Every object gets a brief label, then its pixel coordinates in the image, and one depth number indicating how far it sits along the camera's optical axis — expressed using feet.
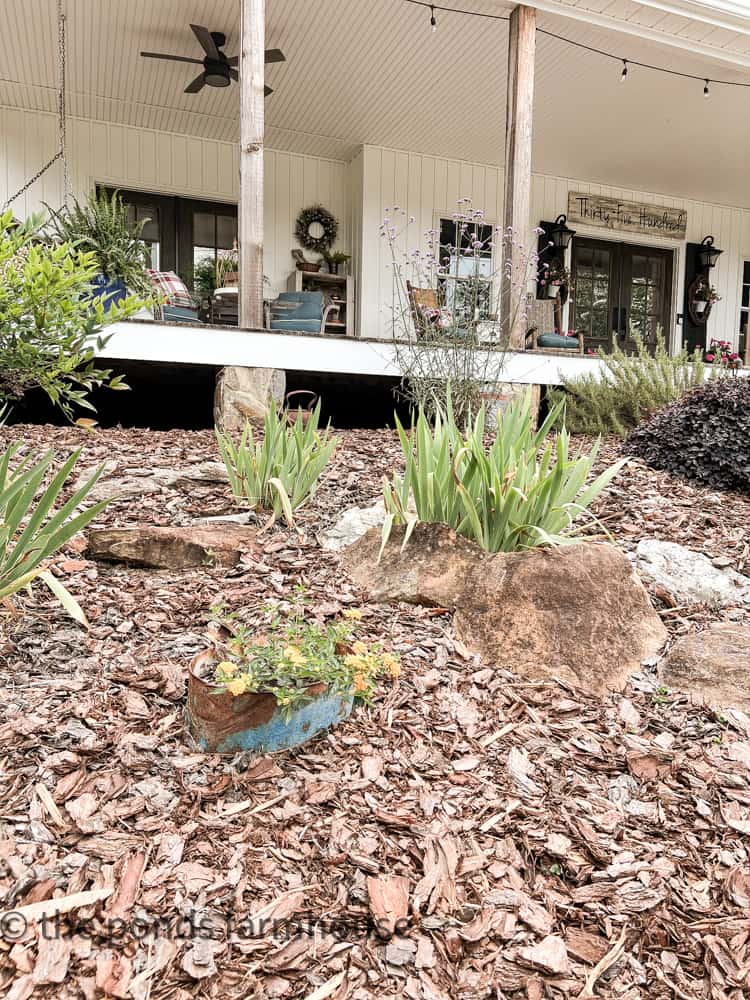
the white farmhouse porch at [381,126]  18.58
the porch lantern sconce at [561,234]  30.55
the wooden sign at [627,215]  31.99
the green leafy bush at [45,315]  5.79
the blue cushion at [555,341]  27.35
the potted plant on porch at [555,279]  29.94
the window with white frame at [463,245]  29.32
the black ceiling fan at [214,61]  19.65
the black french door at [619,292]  32.89
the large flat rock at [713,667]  7.06
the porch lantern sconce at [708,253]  33.45
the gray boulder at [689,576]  9.04
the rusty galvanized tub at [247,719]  5.58
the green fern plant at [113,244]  16.15
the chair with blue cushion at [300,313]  23.14
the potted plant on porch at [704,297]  33.63
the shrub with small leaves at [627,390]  16.83
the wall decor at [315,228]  29.27
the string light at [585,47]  19.52
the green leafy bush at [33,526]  6.35
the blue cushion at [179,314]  21.43
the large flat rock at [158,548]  8.62
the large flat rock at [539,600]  7.36
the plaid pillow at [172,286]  20.73
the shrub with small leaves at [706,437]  12.96
